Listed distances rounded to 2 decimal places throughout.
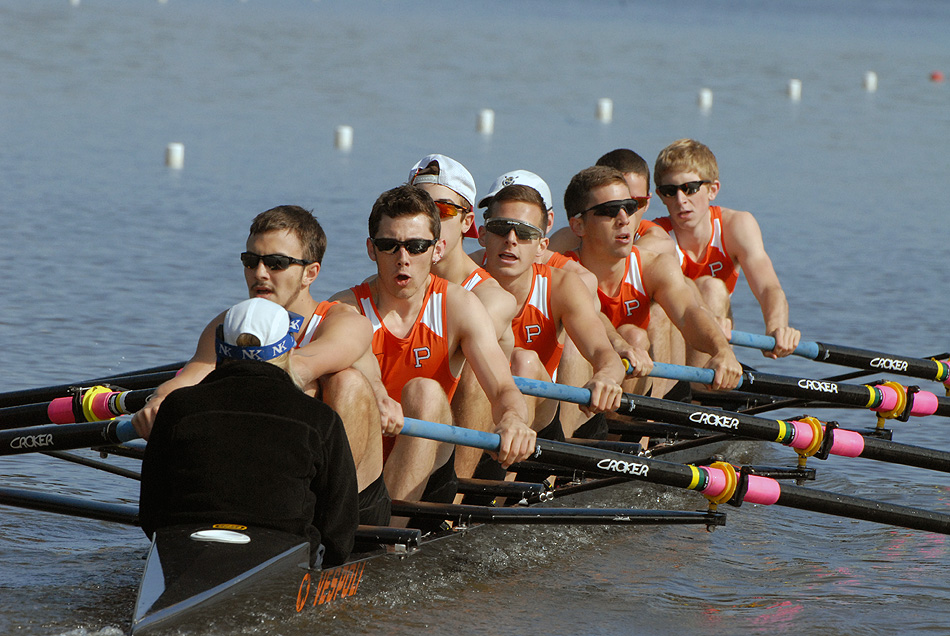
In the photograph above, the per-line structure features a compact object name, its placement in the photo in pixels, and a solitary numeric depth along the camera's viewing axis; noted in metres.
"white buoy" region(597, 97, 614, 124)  45.97
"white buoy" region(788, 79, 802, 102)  55.81
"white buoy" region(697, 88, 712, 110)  50.37
